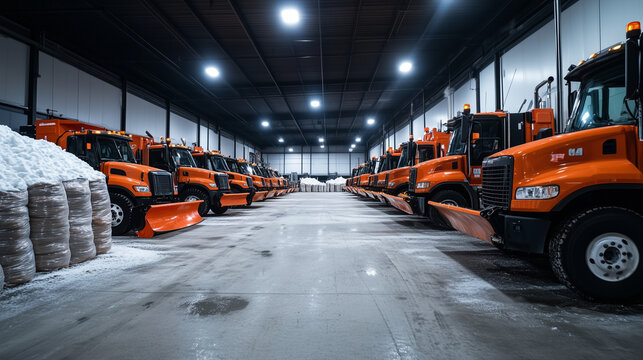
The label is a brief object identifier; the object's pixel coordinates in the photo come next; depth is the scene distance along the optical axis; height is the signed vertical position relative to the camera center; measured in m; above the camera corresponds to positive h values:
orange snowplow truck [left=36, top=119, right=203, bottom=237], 6.81 +0.05
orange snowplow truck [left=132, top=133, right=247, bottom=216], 10.34 +0.49
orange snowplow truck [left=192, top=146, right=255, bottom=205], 12.86 +0.80
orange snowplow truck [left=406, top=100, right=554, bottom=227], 6.69 +0.74
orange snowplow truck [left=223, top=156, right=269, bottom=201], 16.36 +0.85
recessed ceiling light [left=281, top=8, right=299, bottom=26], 10.56 +5.95
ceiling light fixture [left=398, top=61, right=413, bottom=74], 15.39 +6.06
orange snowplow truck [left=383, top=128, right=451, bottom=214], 10.76 +1.07
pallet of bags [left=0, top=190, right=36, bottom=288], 3.30 -0.58
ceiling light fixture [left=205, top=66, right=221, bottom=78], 15.38 +5.78
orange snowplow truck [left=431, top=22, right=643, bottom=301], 3.02 -0.07
